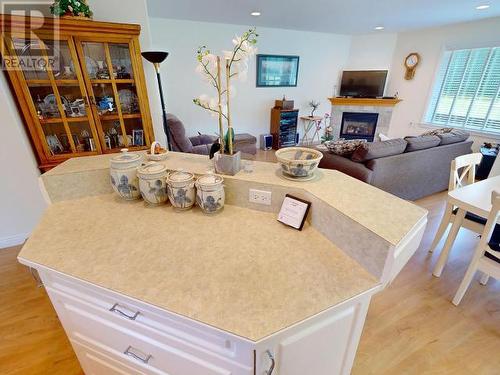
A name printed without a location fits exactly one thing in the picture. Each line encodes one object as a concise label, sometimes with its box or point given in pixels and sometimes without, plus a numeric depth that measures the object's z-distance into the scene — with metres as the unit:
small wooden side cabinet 5.00
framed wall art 4.74
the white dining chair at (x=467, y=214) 1.70
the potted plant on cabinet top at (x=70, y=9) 1.71
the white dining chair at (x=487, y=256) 1.36
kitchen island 0.66
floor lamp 1.97
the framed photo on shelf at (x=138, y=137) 2.34
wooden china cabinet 1.75
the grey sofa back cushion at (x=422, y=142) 2.66
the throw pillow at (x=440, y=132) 3.10
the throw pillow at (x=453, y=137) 2.93
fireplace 5.52
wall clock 4.77
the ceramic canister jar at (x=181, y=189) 1.06
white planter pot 1.12
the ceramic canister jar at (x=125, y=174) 1.13
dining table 1.45
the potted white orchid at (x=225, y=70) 0.91
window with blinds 3.98
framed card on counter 0.98
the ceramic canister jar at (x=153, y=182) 1.09
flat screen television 5.15
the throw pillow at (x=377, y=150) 2.44
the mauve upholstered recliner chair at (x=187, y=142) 3.19
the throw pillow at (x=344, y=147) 2.62
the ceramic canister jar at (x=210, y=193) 1.03
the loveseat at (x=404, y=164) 2.47
